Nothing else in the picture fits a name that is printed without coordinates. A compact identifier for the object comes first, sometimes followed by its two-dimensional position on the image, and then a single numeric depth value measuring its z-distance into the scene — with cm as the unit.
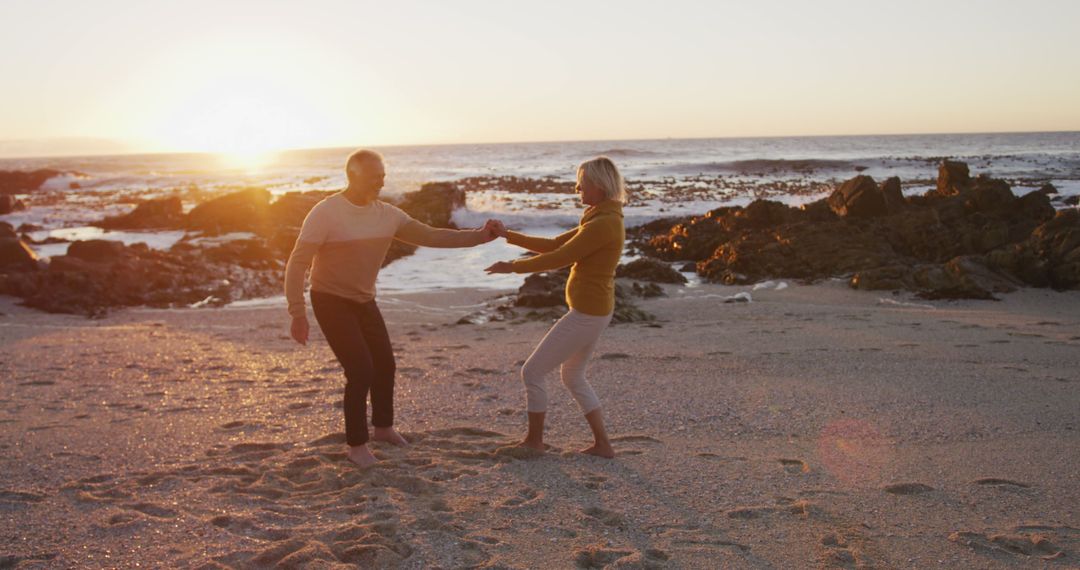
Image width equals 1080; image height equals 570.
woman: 459
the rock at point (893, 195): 1628
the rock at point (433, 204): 2353
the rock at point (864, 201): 1606
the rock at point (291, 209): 2017
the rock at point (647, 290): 1215
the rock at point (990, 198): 1554
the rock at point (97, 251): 1341
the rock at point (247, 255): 1467
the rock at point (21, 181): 4516
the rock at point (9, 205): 3017
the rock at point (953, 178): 1716
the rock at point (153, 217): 2384
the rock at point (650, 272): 1353
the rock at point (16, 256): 1259
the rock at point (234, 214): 2019
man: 471
